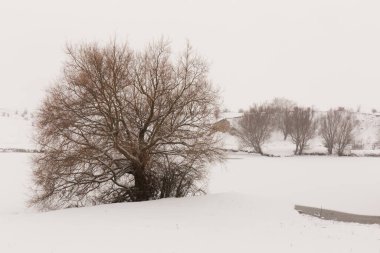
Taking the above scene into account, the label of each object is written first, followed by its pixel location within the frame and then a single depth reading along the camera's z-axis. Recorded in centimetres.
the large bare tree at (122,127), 2030
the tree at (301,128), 6838
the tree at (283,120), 7562
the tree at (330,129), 6694
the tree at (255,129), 6981
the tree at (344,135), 6631
